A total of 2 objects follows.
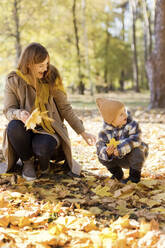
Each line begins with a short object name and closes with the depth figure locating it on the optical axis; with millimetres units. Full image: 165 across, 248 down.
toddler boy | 2562
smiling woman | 2623
